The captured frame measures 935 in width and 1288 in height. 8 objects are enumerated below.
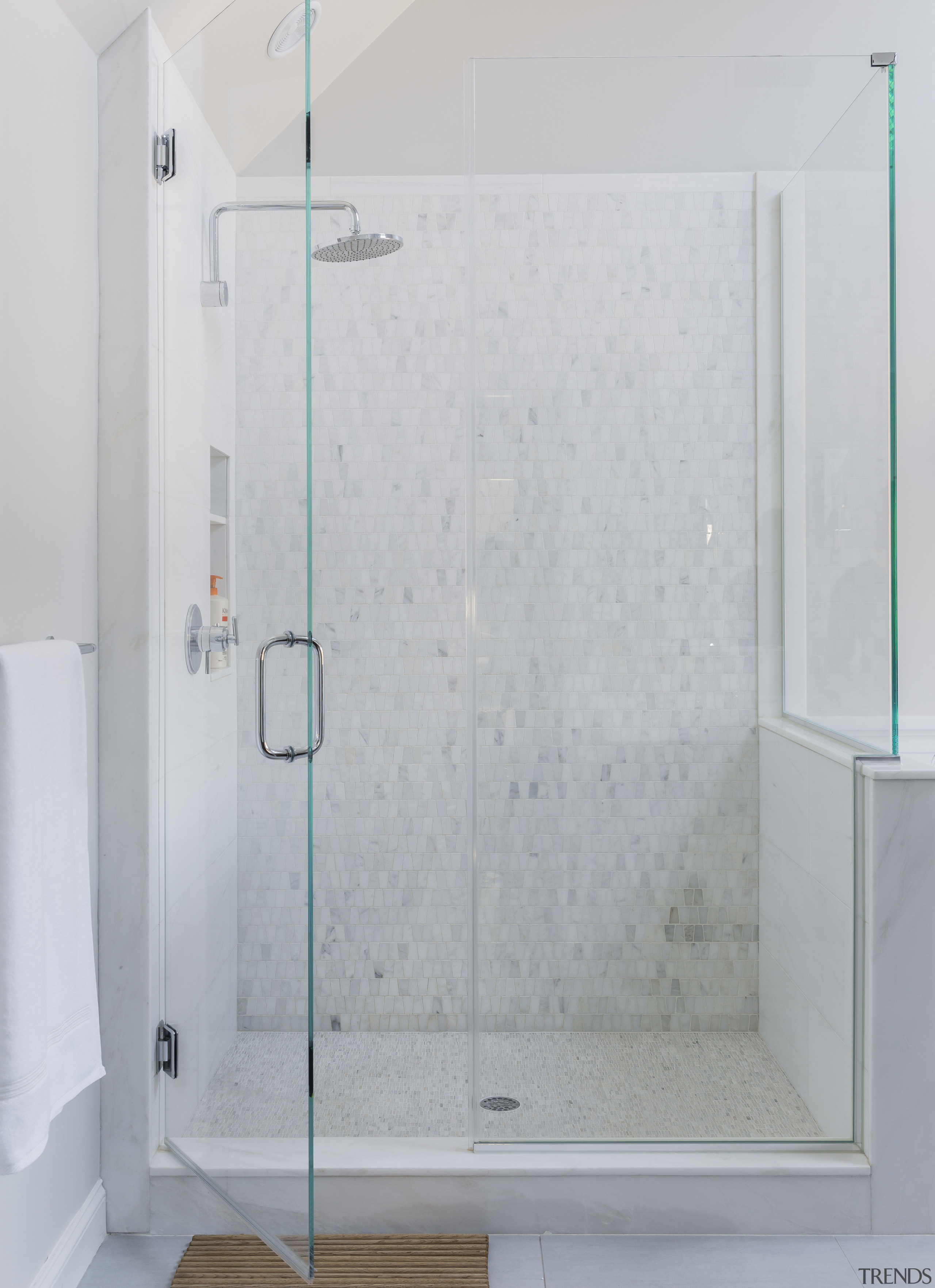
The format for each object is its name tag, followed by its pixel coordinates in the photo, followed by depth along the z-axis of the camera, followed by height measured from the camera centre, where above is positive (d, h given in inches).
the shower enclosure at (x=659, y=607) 71.1 +1.1
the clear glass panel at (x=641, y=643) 72.3 -1.8
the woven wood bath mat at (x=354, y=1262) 63.3 -46.7
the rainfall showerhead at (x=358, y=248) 75.6 +32.9
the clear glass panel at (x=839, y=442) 72.2 +14.5
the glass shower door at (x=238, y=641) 59.5 -1.5
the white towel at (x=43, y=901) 44.1 -15.1
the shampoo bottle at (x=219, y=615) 65.0 +0.4
